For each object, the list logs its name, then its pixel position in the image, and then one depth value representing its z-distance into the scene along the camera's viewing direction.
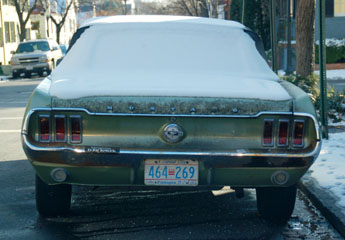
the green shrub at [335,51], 26.81
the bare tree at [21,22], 40.17
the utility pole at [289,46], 24.11
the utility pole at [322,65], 8.43
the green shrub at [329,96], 11.36
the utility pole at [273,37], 12.47
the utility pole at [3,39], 38.81
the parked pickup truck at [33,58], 29.23
